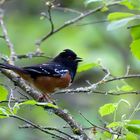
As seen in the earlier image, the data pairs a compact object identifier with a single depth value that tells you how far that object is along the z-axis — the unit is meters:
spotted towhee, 7.10
